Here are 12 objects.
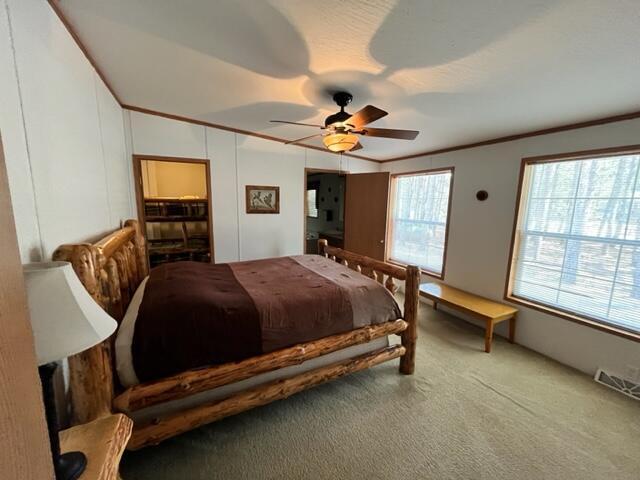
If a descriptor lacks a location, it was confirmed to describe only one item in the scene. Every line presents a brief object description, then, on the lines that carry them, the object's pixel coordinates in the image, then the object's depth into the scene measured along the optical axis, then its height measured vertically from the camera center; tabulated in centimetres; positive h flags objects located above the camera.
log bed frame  119 -105
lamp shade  73 -34
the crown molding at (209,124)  305 +99
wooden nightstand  88 -89
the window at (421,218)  391 -22
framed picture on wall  391 +3
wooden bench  280 -115
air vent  219 -149
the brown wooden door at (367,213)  430 -17
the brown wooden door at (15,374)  41 -30
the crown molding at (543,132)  221 +77
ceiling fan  213 +63
